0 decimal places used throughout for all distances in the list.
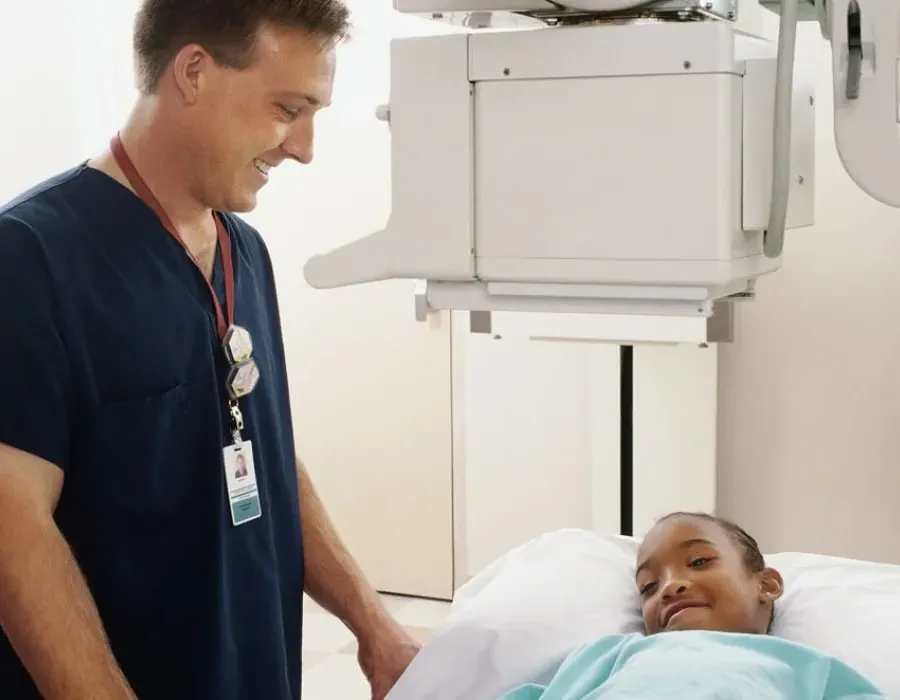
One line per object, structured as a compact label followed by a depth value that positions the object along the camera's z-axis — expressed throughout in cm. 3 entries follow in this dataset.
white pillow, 163
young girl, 140
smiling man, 120
